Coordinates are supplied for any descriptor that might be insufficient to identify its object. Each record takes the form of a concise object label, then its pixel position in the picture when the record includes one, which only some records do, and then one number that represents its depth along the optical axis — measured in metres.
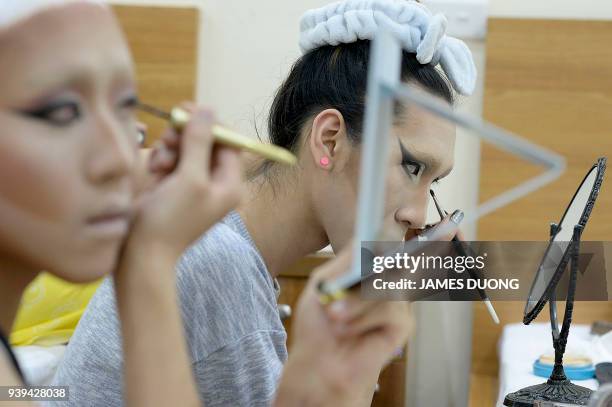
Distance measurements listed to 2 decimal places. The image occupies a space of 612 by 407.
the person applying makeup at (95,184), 0.50
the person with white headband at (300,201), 0.98
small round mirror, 0.97
